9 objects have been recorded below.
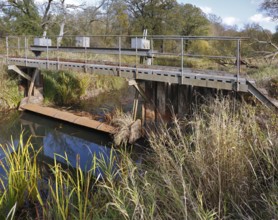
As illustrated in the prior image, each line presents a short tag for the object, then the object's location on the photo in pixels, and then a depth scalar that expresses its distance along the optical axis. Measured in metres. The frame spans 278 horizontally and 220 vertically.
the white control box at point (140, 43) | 7.55
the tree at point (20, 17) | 19.16
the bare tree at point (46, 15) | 20.82
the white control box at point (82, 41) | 8.79
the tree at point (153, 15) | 24.52
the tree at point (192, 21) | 25.53
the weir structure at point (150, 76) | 5.55
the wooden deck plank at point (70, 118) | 8.09
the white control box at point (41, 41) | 10.89
